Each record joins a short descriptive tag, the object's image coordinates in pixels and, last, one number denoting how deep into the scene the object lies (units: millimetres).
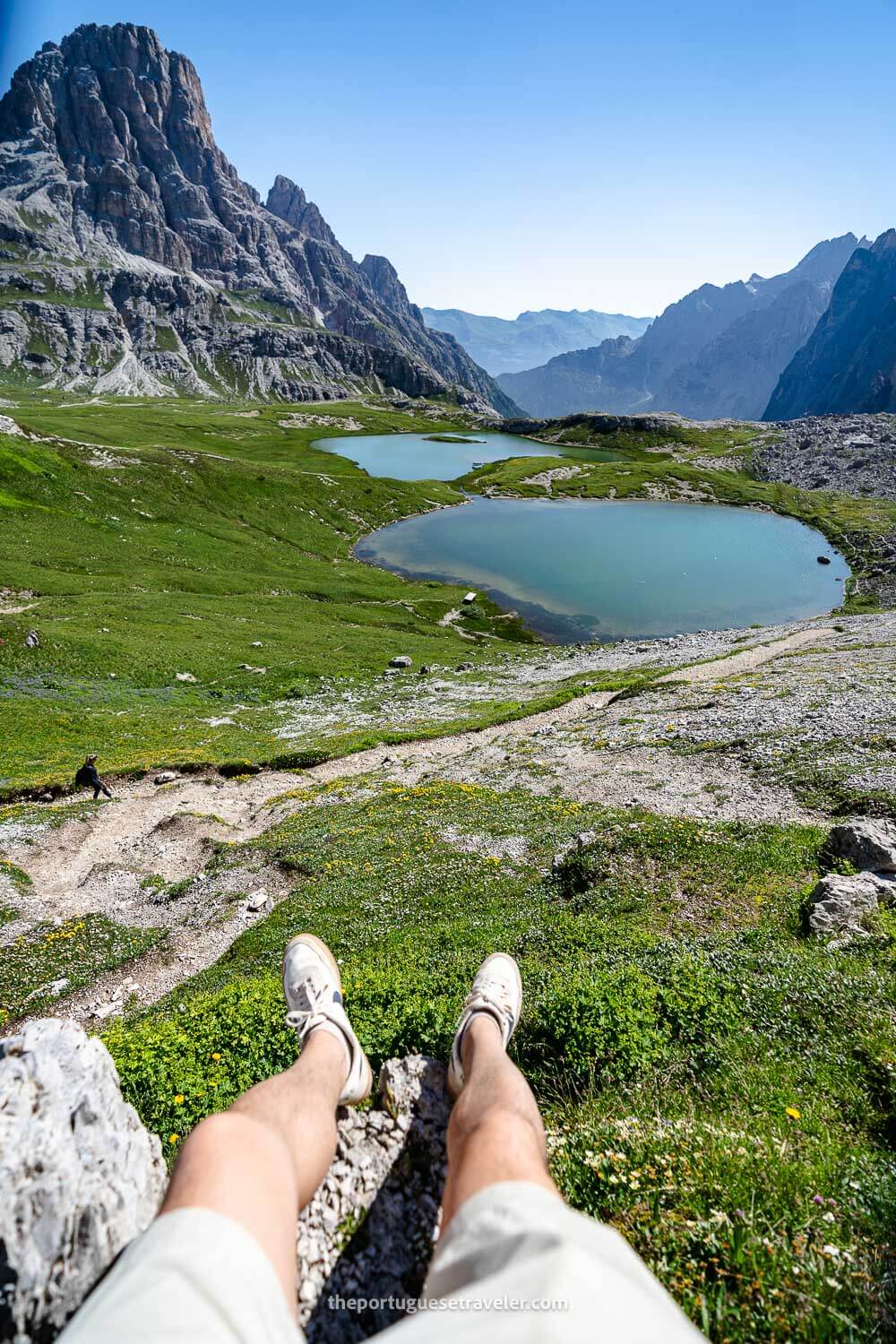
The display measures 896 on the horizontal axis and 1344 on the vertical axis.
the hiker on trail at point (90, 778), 25531
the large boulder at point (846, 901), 11039
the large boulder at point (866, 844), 12844
